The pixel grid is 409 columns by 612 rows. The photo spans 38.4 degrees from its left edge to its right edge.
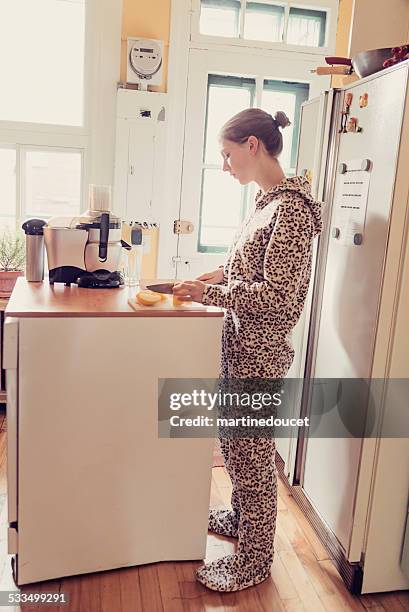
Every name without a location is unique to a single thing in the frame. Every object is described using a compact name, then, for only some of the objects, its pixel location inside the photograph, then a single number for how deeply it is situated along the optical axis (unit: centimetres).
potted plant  292
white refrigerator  173
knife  200
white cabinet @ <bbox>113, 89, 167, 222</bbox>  299
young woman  168
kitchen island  169
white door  312
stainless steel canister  206
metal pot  186
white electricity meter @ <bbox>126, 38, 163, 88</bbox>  293
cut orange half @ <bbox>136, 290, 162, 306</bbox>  178
